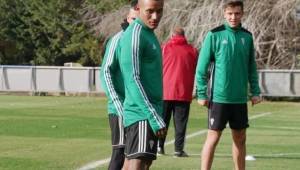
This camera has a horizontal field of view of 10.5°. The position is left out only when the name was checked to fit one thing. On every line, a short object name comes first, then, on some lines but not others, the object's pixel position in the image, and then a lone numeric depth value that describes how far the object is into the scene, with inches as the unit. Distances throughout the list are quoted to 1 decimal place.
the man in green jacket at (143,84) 521.9
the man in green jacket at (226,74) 761.8
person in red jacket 1031.2
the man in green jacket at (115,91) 600.9
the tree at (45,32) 3905.4
